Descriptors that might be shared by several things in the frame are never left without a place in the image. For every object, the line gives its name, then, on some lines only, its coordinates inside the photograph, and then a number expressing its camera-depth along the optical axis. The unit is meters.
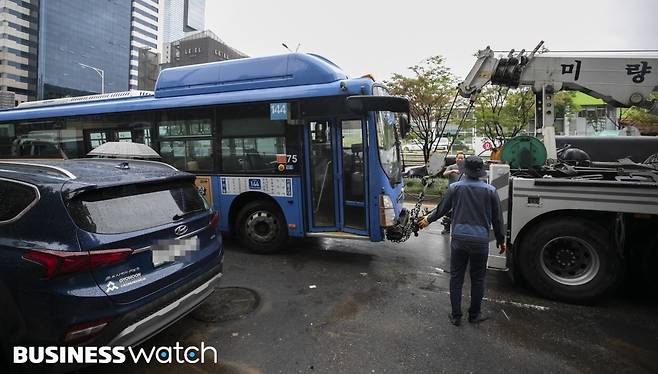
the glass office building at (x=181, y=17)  121.81
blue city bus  5.49
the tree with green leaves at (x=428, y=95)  13.73
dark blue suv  2.42
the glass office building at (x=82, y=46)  76.98
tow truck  4.17
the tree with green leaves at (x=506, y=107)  13.58
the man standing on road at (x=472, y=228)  3.71
